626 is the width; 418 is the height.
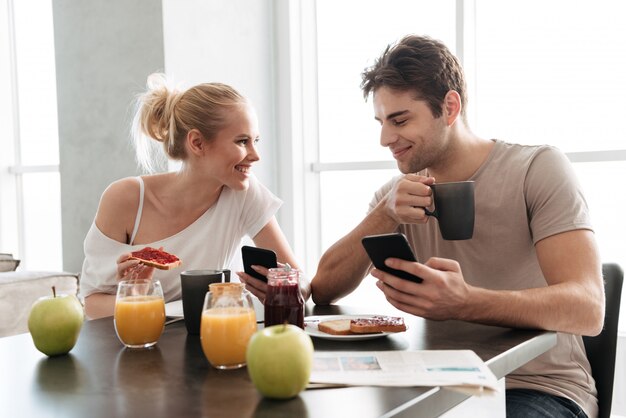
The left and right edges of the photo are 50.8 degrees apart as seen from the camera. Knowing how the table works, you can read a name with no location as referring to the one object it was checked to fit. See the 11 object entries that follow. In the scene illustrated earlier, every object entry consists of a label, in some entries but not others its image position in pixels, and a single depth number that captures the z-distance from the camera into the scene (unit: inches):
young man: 55.5
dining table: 37.8
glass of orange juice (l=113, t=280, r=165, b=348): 51.7
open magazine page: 40.1
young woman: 88.0
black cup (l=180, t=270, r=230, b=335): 57.1
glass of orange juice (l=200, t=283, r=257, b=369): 45.3
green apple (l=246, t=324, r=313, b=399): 37.8
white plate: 51.9
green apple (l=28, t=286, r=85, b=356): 50.9
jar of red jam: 50.1
